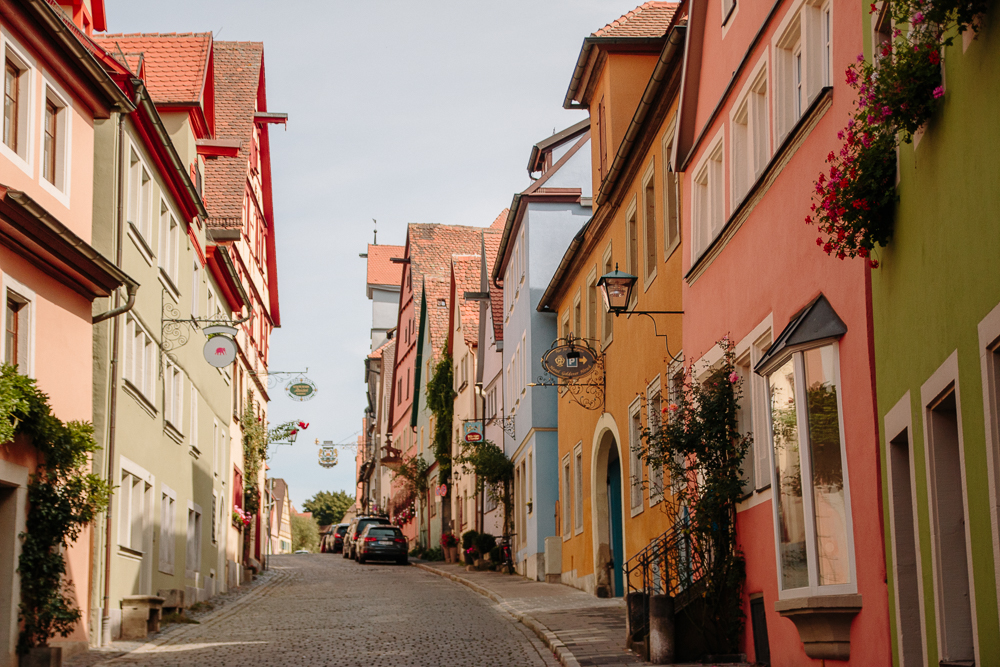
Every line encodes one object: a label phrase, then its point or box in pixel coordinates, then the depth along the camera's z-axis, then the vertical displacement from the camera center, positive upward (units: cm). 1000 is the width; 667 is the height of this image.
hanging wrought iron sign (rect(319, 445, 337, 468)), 6028 +526
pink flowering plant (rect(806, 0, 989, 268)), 679 +260
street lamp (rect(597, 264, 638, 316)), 1562 +331
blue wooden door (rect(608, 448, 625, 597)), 2200 +84
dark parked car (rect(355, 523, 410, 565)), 4038 +65
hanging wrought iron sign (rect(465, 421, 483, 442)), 3641 +380
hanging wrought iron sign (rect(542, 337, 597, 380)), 2116 +333
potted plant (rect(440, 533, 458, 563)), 4125 +56
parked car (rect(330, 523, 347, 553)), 5922 +141
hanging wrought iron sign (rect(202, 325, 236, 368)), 2080 +365
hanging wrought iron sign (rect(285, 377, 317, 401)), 3198 +445
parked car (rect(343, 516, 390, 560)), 4544 +132
